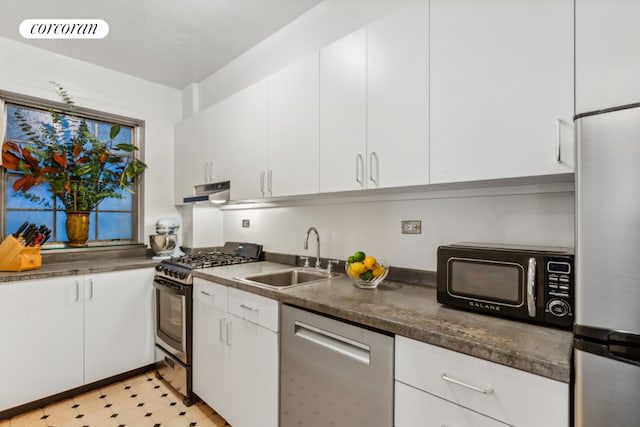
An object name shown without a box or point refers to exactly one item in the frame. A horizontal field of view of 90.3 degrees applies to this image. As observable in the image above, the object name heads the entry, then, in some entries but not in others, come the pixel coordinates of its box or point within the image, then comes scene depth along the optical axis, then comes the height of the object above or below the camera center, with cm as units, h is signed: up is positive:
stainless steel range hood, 244 +16
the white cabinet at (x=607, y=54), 92 +48
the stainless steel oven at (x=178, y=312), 219 -73
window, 251 +9
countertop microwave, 101 -24
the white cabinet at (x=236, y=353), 162 -81
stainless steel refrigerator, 72 -13
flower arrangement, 246 +41
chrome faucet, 216 -19
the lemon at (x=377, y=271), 160 -29
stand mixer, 286 -25
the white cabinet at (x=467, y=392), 83 -52
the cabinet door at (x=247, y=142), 216 +51
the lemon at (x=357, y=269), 159 -28
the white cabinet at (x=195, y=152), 263 +55
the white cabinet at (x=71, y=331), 203 -84
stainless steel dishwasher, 116 -66
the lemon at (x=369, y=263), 159 -25
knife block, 210 -29
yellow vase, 264 -13
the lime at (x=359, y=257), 164 -23
